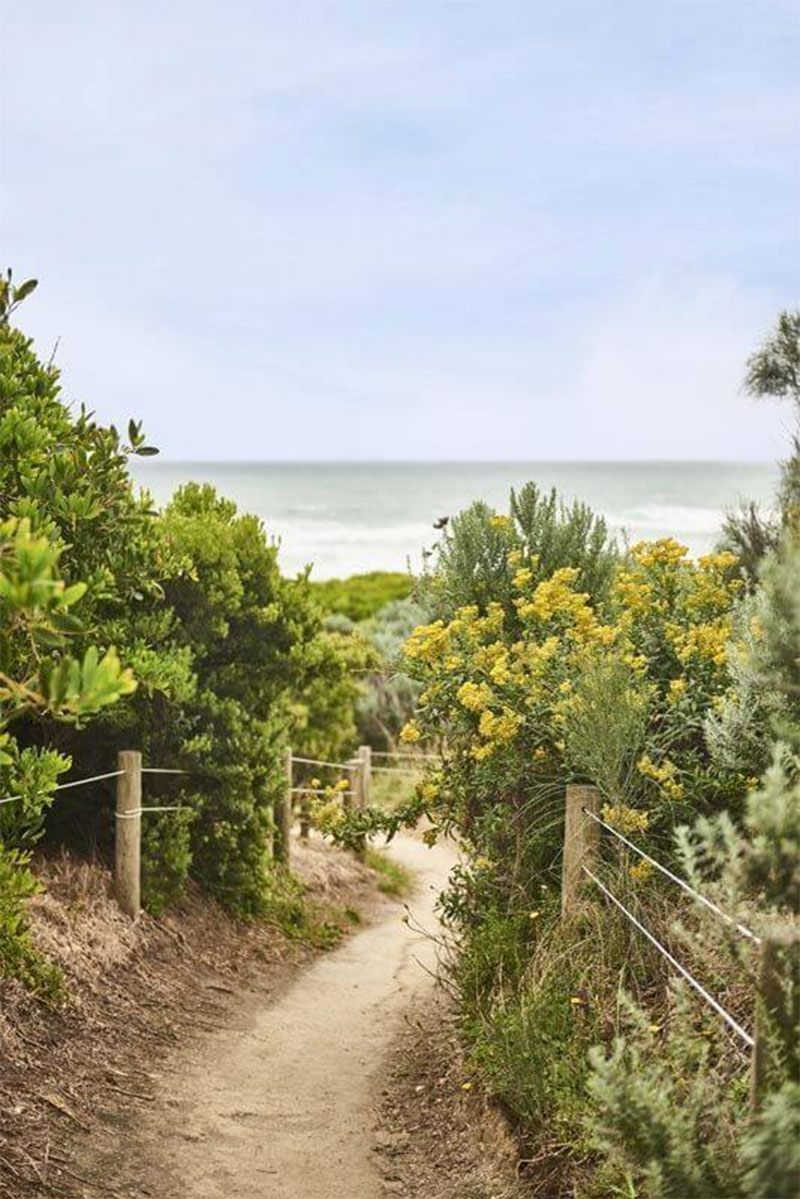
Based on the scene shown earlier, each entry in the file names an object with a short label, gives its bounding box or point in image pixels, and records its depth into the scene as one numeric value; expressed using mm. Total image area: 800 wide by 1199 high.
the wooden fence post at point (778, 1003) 3590
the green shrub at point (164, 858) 9234
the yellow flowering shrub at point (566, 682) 6496
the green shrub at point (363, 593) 30234
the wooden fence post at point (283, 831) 11844
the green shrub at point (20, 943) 6746
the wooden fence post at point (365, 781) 16323
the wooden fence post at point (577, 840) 6211
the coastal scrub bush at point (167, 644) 6770
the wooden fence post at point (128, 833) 8758
